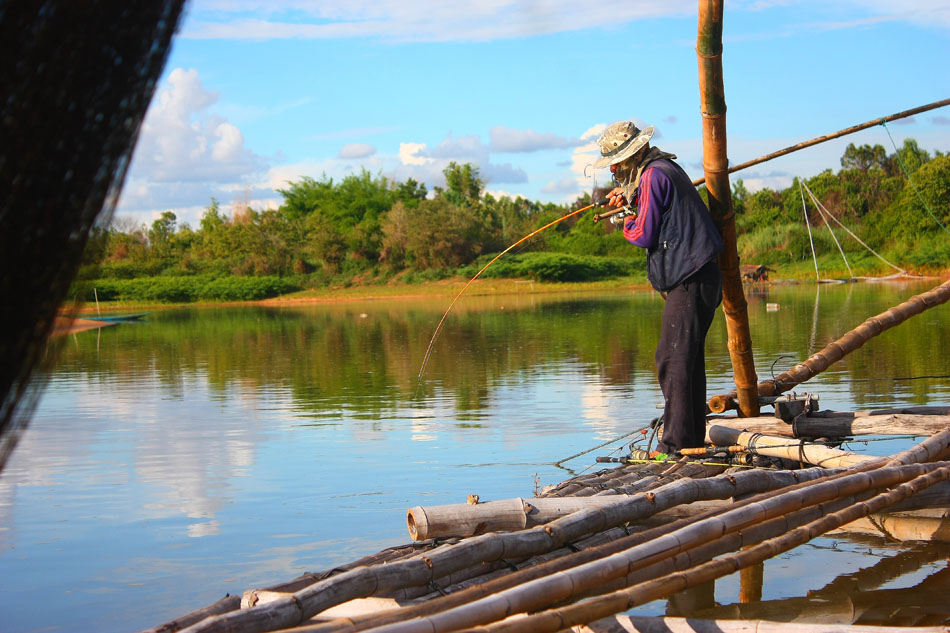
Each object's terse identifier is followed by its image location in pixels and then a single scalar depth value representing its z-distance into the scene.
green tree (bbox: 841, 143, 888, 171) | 68.31
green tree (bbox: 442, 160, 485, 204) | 78.25
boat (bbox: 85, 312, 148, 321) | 37.03
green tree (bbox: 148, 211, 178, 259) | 67.89
